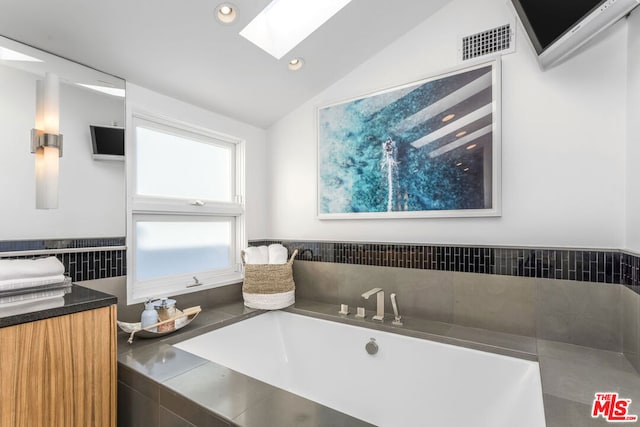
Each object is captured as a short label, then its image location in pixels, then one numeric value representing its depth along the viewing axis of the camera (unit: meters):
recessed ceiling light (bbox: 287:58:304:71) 2.09
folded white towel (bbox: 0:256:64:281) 1.22
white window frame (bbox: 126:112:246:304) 1.92
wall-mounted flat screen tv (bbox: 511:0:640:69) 1.25
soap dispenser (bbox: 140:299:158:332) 1.75
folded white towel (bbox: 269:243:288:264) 2.36
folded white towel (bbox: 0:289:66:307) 1.17
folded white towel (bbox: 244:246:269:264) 2.33
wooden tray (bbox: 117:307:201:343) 1.70
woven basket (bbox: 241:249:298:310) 2.26
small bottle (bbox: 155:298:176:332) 1.85
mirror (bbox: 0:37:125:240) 1.46
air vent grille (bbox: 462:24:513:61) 1.78
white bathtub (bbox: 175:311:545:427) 1.52
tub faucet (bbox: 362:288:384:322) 2.03
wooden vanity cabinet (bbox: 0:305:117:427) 1.05
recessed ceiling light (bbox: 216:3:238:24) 1.58
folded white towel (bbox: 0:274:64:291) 1.20
